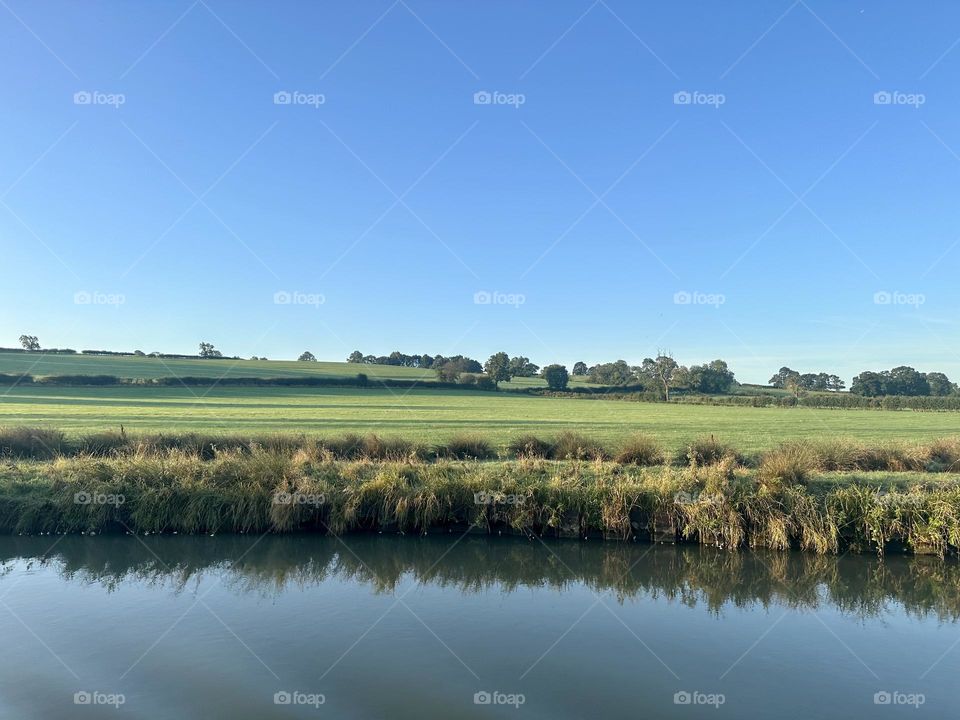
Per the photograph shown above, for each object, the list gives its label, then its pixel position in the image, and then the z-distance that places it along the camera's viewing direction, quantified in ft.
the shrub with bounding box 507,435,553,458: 73.15
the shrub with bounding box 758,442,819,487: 47.85
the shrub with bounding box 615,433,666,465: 67.56
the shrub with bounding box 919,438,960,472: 66.33
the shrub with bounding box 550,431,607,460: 71.10
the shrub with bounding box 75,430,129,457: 63.99
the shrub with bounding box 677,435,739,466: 69.15
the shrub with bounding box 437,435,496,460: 71.51
